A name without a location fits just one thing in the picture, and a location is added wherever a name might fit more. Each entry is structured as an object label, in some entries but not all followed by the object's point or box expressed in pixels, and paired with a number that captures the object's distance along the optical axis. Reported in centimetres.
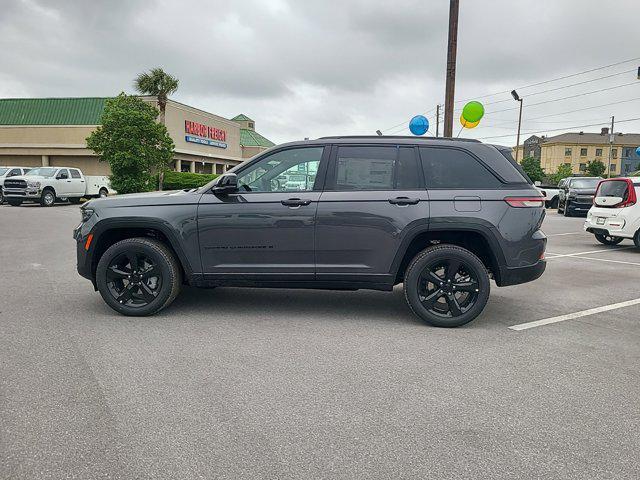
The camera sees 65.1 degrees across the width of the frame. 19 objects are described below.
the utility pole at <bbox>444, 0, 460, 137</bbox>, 1282
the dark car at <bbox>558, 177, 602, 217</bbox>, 2203
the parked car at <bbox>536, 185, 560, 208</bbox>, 2931
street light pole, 4706
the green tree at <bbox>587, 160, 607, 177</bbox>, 8175
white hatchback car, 1104
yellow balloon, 1357
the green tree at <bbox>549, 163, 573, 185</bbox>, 7950
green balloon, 1362
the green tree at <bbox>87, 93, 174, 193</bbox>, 2802
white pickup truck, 2438
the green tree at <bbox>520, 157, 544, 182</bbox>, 7289
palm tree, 3844
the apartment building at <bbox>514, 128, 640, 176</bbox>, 10462
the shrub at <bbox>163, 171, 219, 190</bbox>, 3417
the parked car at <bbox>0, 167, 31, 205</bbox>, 2680
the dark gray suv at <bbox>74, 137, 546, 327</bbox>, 500
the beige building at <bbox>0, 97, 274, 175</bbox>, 4144
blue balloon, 1492
